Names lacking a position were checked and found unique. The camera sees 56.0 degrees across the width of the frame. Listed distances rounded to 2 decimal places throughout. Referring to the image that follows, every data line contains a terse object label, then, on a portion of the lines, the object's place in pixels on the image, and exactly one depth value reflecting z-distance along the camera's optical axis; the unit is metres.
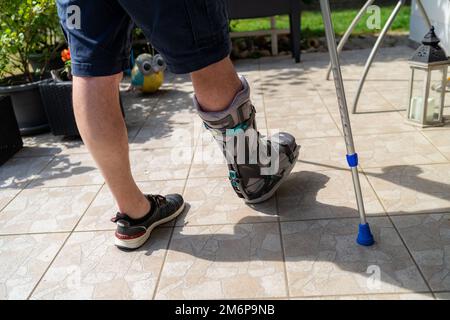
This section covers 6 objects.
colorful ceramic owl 3.59
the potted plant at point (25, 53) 2.73
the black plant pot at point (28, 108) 2.89
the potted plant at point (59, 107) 2.74
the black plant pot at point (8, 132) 2.52
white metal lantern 2.24
